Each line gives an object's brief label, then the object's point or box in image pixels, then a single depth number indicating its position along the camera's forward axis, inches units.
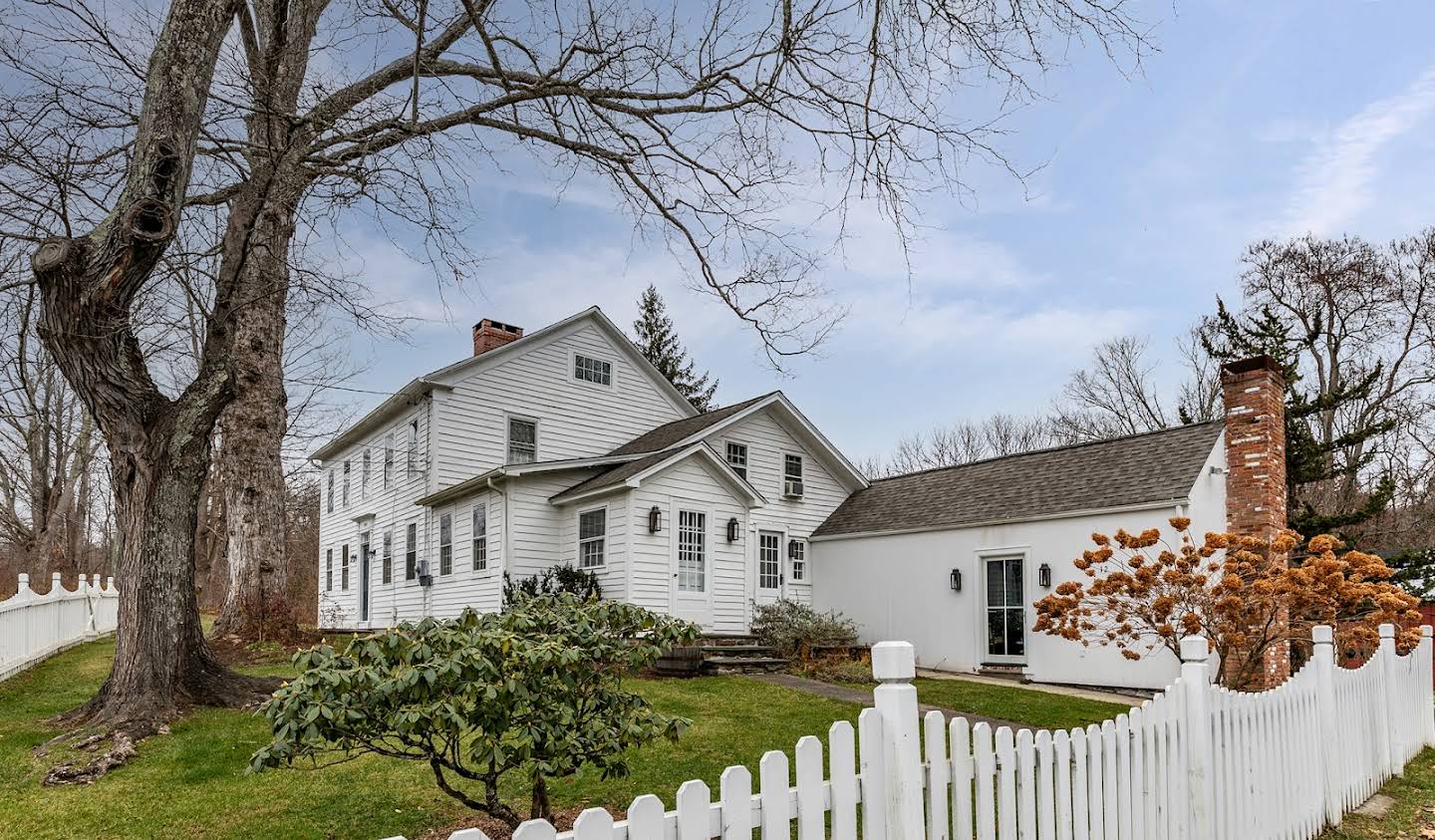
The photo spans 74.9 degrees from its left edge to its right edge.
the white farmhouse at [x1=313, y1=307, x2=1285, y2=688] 557.9
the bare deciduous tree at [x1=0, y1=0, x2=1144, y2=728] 264.5
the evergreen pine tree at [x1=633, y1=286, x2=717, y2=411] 1448.1
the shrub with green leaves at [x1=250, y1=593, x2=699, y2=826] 140.3
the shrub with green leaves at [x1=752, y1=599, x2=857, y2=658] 638.5
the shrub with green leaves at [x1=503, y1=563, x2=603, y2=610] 631.8
